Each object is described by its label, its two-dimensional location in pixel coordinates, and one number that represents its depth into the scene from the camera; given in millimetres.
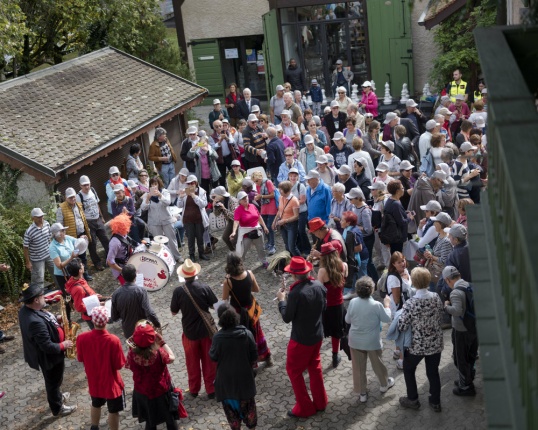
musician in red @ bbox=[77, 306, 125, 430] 8367
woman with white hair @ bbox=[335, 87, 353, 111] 18688
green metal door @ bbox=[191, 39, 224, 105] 26500
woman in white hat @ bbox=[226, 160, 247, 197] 14352
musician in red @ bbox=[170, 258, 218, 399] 9203
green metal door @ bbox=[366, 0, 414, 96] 23828
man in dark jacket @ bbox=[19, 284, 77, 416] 9000
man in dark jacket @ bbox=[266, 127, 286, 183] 15438
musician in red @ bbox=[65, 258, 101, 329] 10086
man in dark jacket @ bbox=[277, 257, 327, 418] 8602
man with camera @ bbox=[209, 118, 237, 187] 16719
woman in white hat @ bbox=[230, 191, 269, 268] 12781
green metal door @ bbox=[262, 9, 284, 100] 24891
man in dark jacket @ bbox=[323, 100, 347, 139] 17578
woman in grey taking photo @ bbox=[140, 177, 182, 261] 13367
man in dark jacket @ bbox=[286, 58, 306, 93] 23969
